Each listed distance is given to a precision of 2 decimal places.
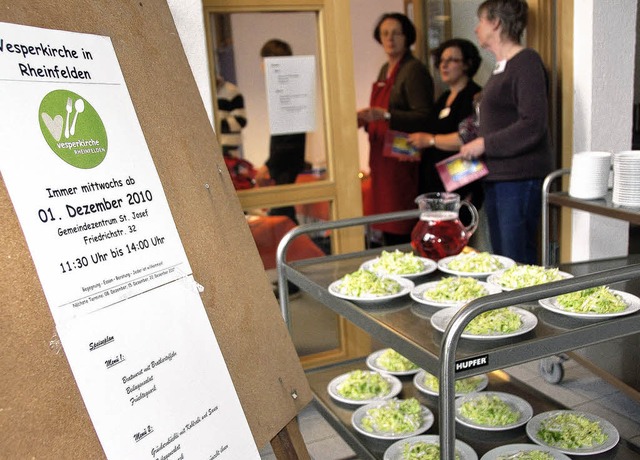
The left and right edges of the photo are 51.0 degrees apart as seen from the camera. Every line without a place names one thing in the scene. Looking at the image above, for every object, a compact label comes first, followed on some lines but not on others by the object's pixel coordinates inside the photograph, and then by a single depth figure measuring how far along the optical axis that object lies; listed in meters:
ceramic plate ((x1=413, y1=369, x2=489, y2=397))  1.88
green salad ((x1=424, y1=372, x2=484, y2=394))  1.89
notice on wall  2.83
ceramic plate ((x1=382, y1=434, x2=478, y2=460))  1.54
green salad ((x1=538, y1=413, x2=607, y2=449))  1.59
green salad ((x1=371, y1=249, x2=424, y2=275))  1.68
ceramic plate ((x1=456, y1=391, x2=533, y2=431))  1.67
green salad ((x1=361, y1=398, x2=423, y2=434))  1.68
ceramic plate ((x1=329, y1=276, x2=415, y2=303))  1.46
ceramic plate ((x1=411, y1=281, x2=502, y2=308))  1.39
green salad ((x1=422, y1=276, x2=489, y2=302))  1.42
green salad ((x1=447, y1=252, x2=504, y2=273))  1.64
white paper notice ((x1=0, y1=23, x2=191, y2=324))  0.81
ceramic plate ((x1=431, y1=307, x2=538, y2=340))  1.20
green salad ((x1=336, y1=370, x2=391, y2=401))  1.90
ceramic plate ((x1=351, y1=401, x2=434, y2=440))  1.66
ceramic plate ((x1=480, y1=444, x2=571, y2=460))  1.53
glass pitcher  1.77
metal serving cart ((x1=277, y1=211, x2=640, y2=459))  1.10
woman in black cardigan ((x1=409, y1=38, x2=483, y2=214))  3.49
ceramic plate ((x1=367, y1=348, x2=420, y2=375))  2.03
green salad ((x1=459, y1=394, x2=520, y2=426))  1.68
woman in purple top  2.84
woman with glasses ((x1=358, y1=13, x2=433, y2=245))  3.63
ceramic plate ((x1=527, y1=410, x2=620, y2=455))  1.56
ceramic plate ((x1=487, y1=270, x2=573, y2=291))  1.51
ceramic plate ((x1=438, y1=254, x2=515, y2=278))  1.62
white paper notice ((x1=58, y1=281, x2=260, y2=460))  0.84
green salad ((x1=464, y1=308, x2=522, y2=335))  1.22
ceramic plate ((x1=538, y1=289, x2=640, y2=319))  1.26
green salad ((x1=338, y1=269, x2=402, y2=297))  1.49
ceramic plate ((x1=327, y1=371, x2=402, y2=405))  1.87
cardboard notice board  0.77
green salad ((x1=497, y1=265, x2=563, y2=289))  1.47
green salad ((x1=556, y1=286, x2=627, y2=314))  1.30
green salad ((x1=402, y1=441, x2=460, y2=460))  1.53
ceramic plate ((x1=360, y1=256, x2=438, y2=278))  1.66
